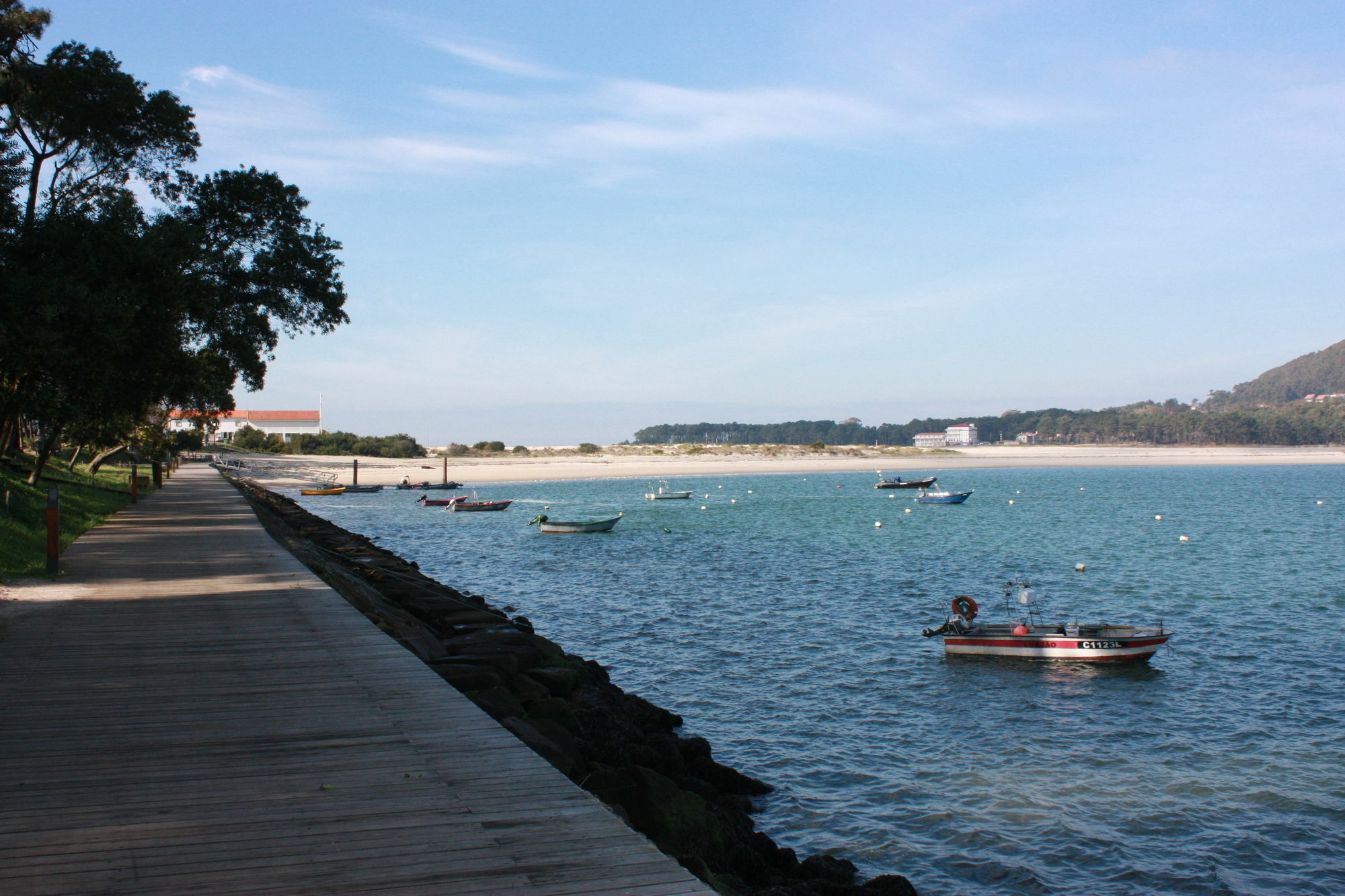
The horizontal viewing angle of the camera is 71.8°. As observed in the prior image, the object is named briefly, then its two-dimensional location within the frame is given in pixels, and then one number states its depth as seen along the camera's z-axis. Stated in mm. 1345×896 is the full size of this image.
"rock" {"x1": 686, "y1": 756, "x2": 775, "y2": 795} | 12023
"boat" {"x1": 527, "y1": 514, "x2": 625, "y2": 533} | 48812
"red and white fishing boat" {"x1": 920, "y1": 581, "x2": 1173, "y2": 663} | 19062
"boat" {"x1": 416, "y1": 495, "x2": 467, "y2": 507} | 69250
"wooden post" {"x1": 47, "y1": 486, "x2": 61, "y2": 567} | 14859
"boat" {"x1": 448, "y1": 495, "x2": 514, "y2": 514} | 64438
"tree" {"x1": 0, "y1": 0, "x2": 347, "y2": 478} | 19938
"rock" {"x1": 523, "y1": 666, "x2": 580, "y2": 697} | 13352
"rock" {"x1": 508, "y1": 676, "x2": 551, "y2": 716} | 11570
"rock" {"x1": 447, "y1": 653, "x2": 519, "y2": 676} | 12305
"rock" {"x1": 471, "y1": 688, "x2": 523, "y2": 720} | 9531
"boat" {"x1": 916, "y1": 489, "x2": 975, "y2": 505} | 73688
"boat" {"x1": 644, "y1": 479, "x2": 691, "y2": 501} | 78000
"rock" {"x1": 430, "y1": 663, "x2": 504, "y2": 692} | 10898
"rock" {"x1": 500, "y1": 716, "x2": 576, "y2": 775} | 8289
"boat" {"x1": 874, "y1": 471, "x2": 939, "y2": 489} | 90188
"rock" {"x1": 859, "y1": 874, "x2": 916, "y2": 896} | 8898
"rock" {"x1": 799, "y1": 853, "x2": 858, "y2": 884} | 9133
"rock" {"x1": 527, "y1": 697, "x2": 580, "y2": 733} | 10984
